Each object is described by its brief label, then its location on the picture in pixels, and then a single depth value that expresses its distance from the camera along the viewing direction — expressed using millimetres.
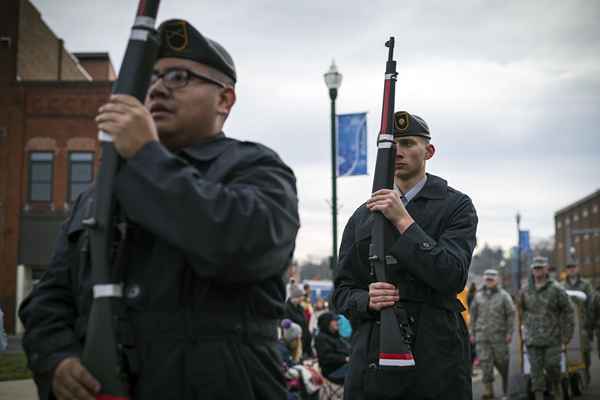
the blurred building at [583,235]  77375
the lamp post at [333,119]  13938
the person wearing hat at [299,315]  14352
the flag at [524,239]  45938
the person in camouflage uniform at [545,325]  11289
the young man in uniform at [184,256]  2033
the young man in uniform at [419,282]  3967
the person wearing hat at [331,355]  10039
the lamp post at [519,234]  46512
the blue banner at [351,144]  13945
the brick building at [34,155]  32125
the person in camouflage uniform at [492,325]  13000
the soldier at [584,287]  15602
